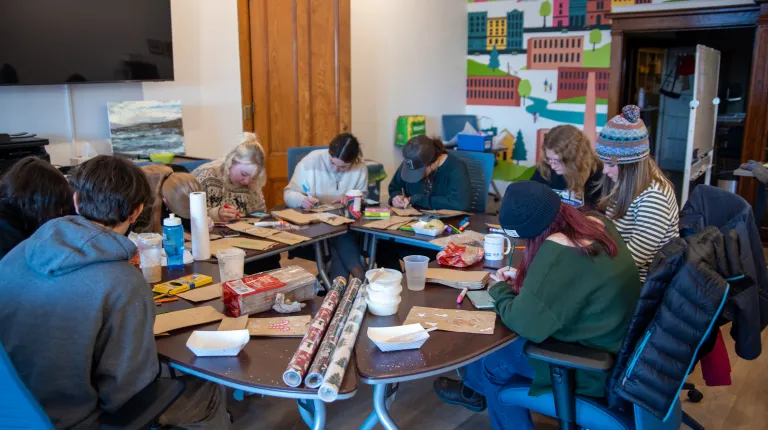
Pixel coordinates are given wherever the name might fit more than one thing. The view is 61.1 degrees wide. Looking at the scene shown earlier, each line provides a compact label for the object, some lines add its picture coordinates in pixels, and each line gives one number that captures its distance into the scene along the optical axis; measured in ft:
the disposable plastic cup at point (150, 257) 7.65
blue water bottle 8.07
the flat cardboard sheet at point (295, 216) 10.80
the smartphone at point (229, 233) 9.87
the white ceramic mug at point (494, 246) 8.47
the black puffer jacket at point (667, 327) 5.55
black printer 11.42
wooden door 16.90
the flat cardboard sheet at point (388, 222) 10.61
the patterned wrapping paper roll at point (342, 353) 5.12
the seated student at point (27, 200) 7.36
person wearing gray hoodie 5.22
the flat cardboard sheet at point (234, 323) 6.34
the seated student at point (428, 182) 12.10
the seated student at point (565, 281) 6.07
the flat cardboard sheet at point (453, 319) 6.33
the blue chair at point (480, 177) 12.91
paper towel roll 8.41
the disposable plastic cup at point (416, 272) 7.43
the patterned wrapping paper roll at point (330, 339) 5.24
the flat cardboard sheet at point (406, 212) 11.45
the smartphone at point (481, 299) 6.89
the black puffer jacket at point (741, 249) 6.87
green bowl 13.96
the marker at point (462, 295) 7.06
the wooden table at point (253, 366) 5.25
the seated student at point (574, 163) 11.02
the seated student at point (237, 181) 10.87
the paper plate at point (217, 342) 5.76
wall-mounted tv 12.28
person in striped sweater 8.23
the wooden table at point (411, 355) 5.50
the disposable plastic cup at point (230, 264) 7.54
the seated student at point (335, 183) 12.08
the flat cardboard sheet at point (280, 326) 6.22
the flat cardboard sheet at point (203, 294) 7.12
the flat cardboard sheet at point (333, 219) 10.80
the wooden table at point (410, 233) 9.86
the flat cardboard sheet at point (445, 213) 11.13
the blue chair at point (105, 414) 4.17
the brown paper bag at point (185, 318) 6.31
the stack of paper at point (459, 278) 7.50
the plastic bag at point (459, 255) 8.28
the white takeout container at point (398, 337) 5.83
